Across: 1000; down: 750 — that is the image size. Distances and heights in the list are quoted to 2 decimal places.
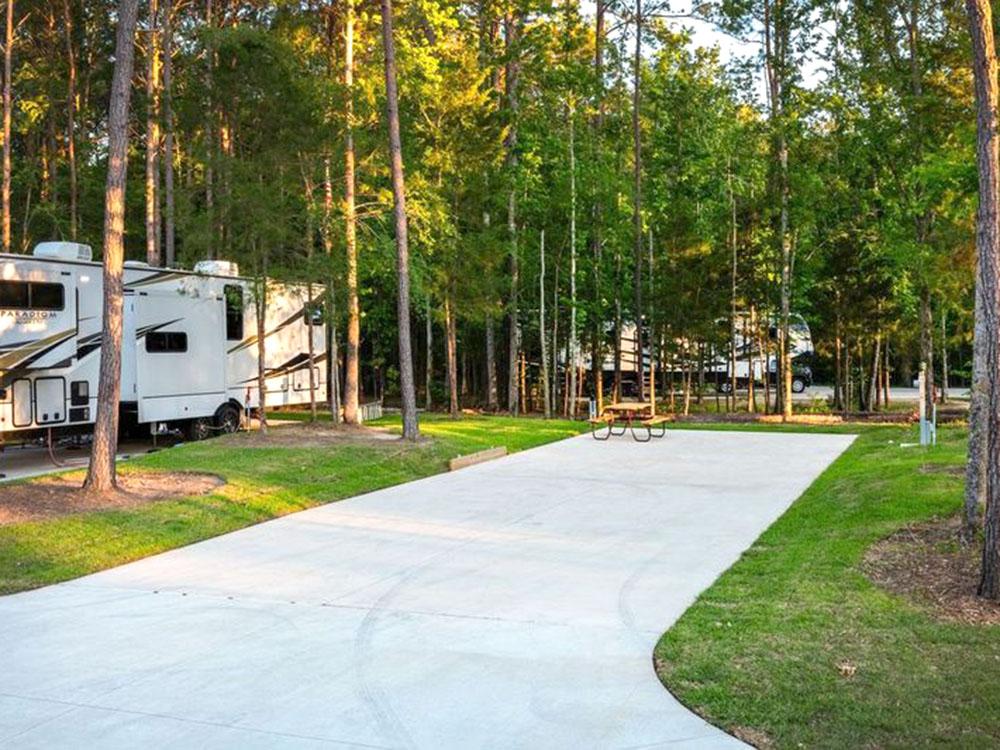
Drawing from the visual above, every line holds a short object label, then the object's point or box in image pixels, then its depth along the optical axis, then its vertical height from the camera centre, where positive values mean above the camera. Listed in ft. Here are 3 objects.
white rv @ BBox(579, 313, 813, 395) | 80.79 +1.64
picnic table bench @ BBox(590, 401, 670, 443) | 58.13 -2.84
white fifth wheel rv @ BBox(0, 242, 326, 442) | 44.70 +2.15
